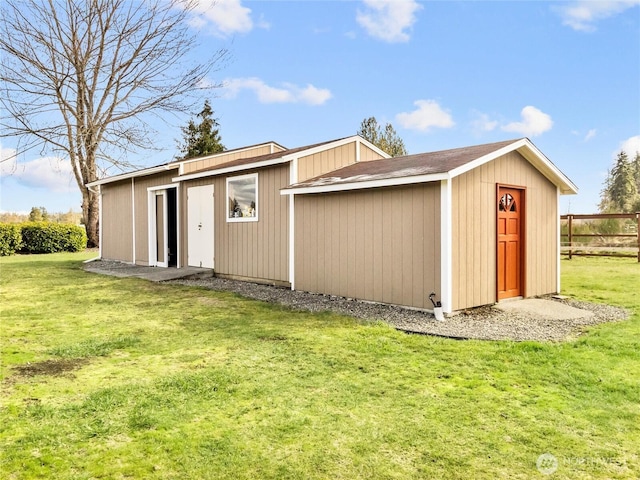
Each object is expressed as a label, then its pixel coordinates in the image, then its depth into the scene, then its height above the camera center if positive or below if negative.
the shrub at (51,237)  17.75 +0.04
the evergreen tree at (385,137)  24.34 +5.44
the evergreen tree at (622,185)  37.06 +4.12
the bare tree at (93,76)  17.48 +6.90
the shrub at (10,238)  16.77 +0.02
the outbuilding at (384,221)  6.12 +0.23
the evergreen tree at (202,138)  29.11 +6.58
